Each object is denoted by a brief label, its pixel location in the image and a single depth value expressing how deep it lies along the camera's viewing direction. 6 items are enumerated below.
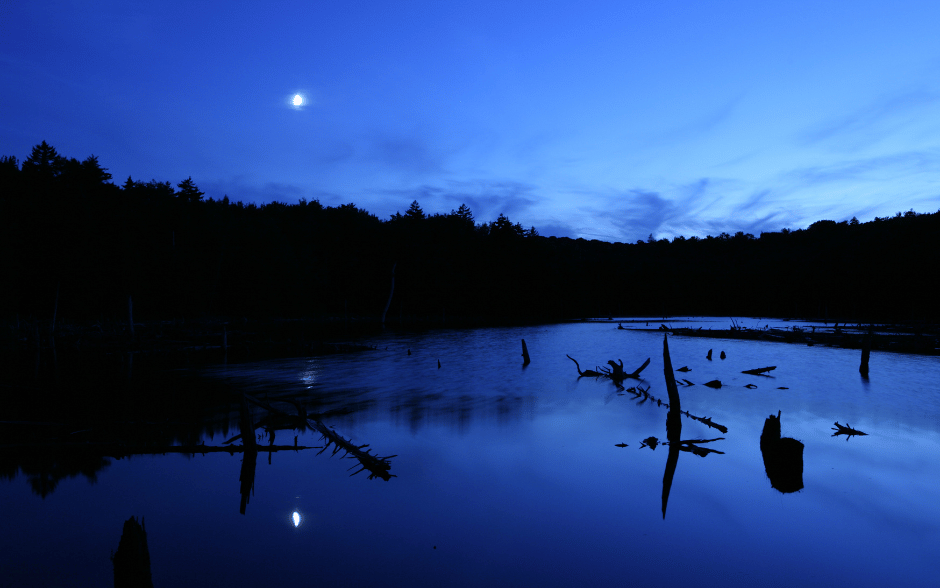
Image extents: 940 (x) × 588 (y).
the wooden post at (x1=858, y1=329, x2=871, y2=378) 27.91
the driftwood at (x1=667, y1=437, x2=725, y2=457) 13.19
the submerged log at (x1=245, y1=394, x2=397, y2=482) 11.15
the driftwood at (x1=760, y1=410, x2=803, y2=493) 10.90
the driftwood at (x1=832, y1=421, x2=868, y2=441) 15.56
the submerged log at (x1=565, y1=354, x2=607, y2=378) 27.76
